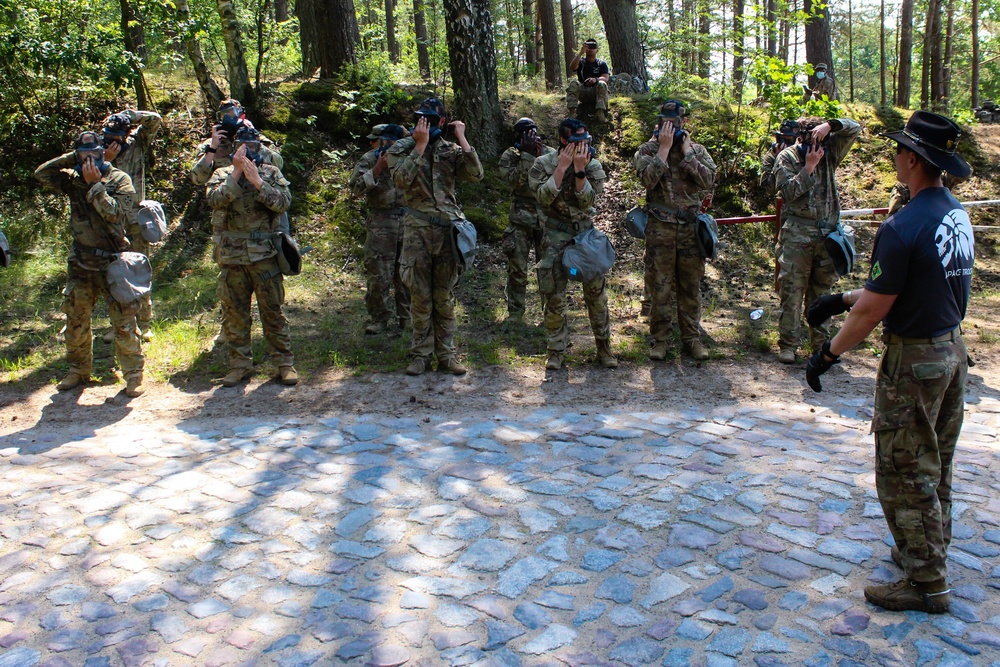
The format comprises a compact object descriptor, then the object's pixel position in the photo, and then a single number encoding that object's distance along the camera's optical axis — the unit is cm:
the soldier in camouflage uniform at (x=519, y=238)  991
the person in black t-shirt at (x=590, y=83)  1296
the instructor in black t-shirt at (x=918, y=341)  379
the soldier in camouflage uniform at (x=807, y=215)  798
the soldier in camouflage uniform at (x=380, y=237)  897
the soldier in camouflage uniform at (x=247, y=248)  743
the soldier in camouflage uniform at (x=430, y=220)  775
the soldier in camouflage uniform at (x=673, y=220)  804
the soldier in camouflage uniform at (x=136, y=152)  791
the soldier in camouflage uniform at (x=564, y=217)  761
